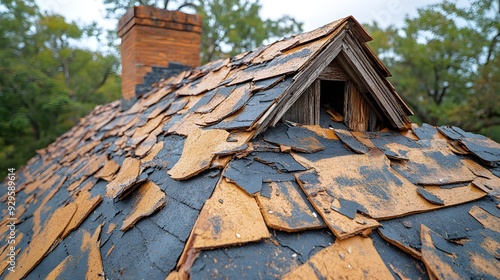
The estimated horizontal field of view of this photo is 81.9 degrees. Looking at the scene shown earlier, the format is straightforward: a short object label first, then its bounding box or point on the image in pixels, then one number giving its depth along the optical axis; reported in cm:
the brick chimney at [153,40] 512
